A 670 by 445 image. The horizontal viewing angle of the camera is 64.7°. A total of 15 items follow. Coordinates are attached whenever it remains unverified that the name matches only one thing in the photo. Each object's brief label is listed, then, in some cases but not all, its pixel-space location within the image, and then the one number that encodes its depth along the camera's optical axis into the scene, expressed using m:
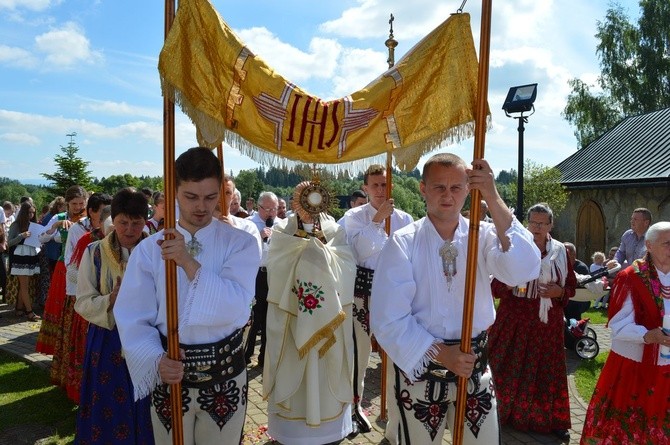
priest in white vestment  4.10
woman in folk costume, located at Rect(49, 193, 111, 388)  4.93
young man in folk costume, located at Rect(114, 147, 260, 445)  2.46
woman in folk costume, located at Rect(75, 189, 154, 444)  3.65
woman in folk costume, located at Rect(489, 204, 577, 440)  4.72
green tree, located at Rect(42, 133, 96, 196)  27.64
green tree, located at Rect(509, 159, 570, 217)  18.36
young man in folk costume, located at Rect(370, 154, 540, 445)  2.65
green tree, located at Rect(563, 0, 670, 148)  27.08
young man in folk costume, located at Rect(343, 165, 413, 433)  4.79
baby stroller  7.04
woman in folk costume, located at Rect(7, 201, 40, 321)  8.91
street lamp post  8.97
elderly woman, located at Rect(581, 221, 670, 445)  3.76
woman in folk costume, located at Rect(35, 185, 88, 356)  5.99
